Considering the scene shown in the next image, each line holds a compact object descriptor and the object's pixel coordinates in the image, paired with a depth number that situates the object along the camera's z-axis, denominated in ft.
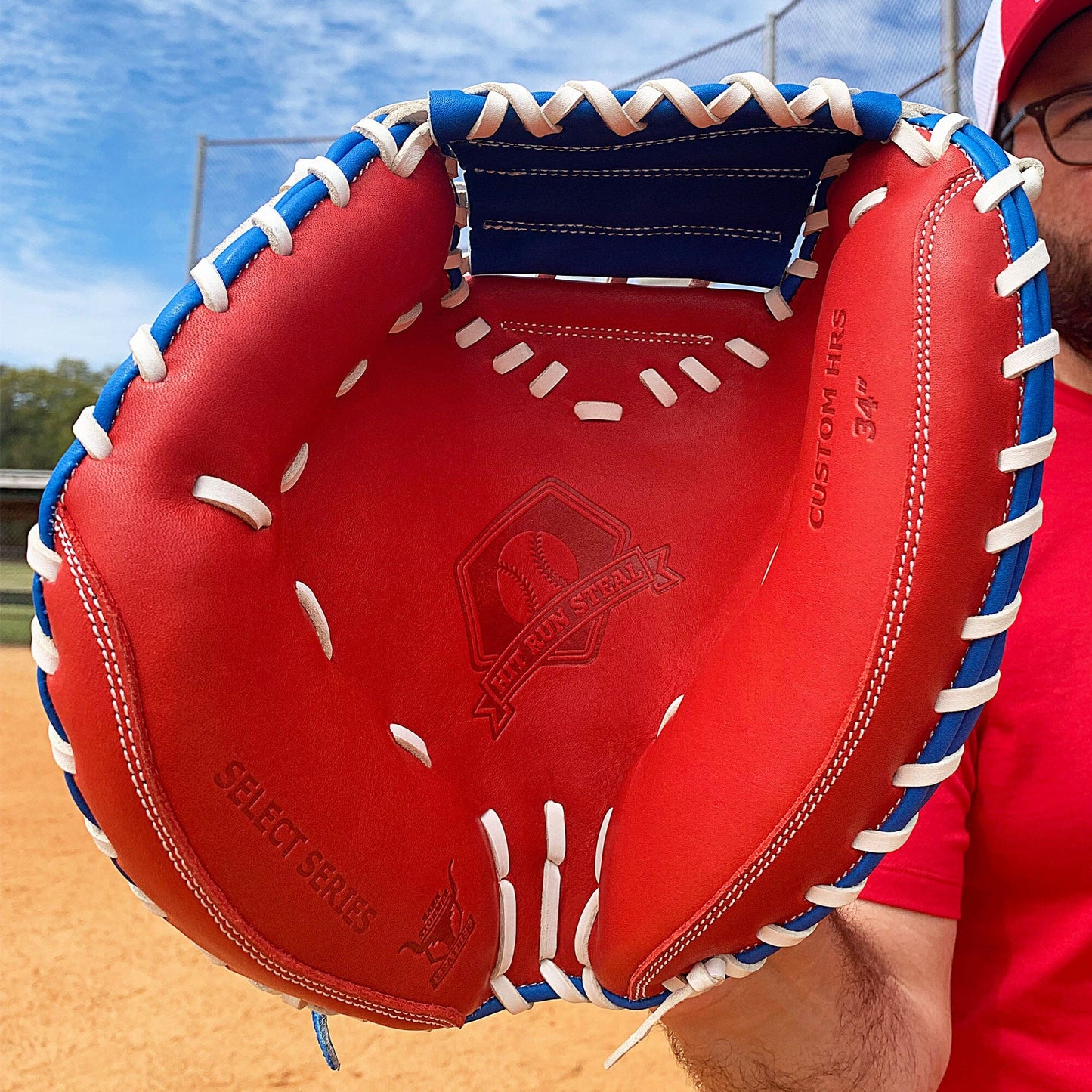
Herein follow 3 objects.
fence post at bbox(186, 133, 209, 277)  23.65
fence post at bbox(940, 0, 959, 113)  12.88
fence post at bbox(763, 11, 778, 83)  17.04
